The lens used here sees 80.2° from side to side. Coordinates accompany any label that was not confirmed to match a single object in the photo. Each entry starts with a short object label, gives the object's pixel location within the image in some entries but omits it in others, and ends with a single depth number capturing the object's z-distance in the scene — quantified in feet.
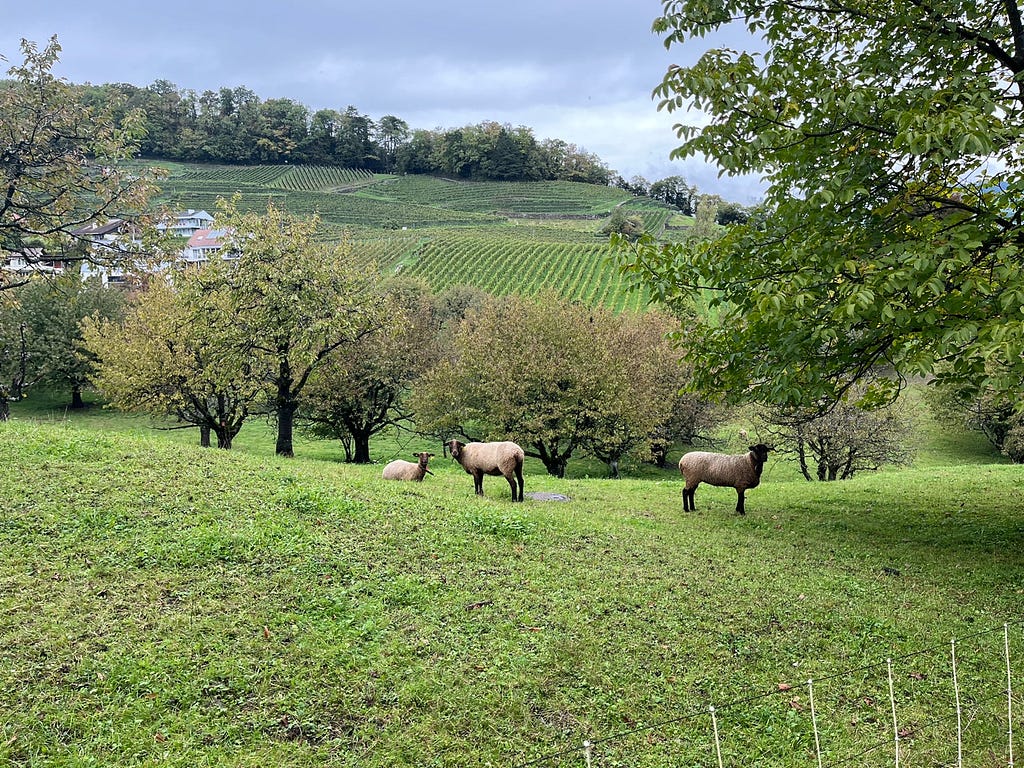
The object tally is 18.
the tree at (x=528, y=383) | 98.02
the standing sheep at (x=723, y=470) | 45.06
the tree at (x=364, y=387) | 98.73
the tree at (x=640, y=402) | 99.04
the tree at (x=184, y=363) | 75.05
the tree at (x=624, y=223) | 353.20
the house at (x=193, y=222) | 340.92
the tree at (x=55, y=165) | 35.81
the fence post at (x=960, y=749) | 16.81
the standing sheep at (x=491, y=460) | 44.98
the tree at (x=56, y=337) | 151.84
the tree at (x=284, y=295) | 73.97
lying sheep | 51.81
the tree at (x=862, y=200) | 23.90
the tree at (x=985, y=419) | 122.52
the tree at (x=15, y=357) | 141.69
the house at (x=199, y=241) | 316.81
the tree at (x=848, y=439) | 100.53
